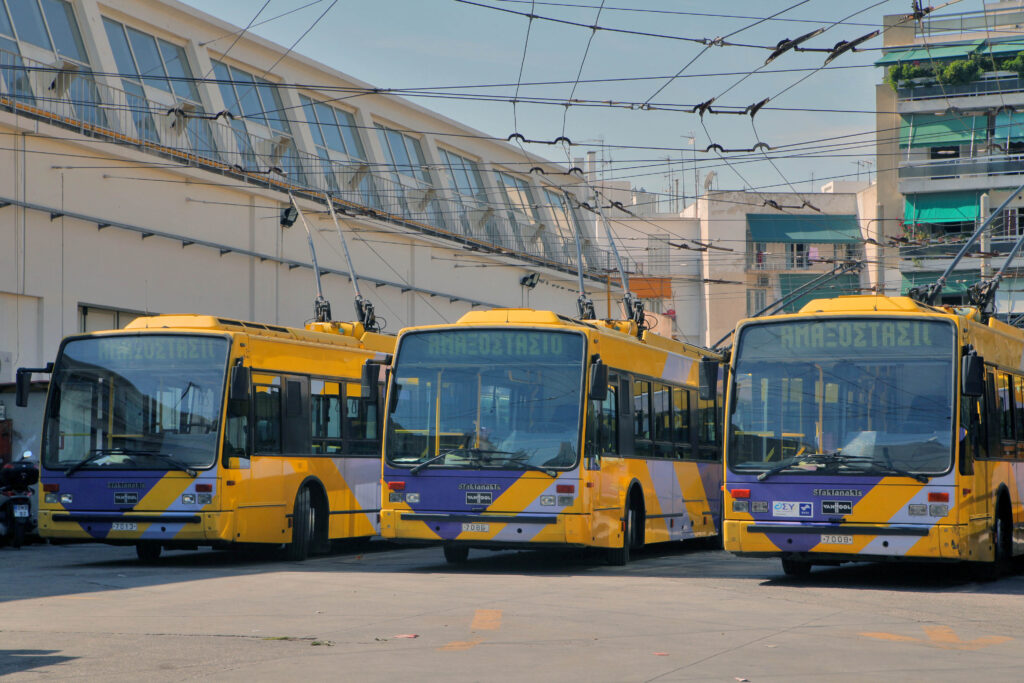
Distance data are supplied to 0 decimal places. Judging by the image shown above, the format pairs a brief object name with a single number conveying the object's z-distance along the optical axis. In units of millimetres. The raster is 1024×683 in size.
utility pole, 37350
